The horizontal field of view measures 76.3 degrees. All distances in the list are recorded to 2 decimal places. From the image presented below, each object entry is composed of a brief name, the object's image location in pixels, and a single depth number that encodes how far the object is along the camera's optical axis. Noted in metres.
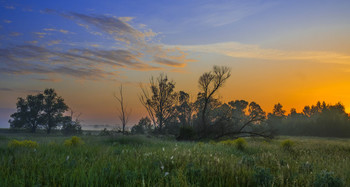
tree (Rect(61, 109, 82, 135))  40.98
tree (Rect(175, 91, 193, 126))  44.13
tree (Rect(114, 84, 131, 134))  35.22
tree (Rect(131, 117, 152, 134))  38.16
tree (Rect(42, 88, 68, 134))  42.84
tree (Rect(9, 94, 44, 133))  42.34
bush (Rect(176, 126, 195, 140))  20.83
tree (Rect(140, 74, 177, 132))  38.62
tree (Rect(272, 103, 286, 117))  90.38
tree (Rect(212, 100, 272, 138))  63.50
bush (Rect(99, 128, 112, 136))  29.44
